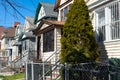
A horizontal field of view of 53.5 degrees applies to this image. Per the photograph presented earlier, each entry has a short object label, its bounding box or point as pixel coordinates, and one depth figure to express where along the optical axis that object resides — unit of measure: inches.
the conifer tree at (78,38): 240.3
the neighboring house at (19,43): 737.4
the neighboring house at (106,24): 247.1
